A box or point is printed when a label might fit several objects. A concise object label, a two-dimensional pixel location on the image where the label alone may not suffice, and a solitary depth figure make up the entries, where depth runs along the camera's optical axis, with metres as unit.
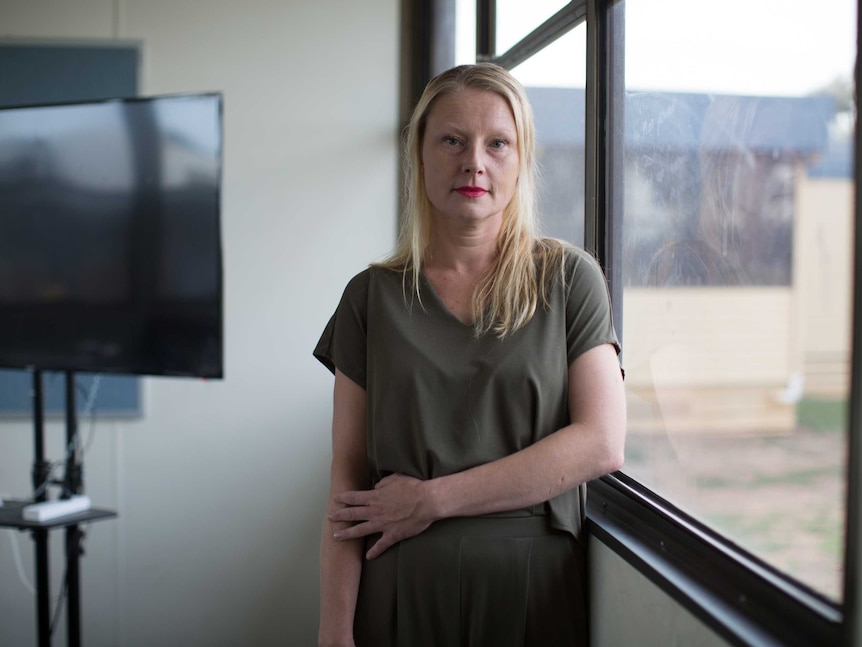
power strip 2.31
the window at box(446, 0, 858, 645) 1.01
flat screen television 2.32
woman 1.30
